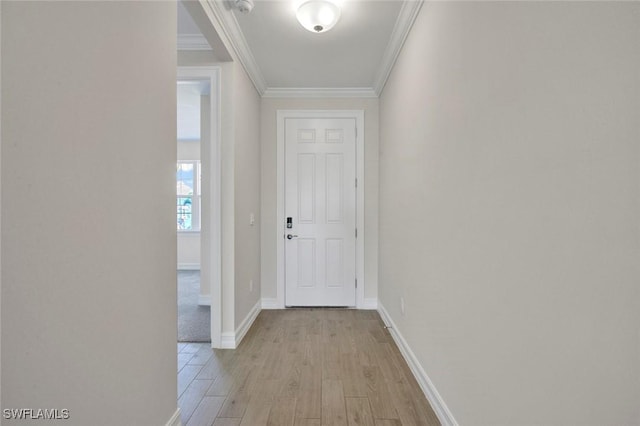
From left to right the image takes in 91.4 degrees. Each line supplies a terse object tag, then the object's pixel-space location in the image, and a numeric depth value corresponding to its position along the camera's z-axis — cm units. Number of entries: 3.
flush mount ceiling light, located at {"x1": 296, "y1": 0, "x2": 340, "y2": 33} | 209
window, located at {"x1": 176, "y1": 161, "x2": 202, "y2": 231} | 706
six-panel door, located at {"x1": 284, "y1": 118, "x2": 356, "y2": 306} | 373
